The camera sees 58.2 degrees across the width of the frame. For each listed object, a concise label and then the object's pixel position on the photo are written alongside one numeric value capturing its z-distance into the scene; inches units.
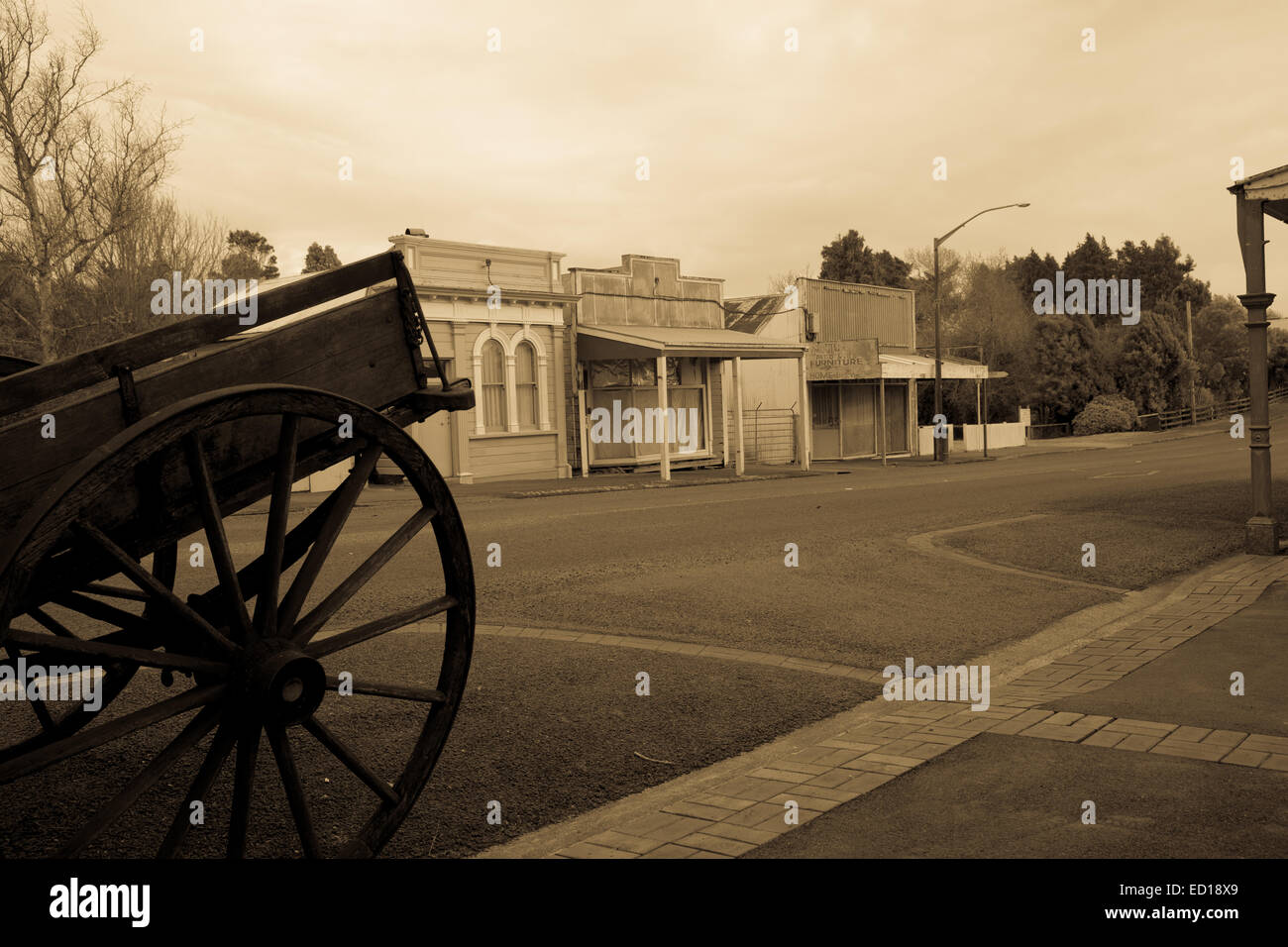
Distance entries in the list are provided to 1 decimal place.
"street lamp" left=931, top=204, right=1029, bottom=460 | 1386.8
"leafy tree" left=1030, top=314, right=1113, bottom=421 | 2030.0
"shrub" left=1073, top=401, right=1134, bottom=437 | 1972.2
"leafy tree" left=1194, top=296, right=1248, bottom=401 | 2576.3
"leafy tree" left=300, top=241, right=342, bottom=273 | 2300.7
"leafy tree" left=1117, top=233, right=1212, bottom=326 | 3506.4
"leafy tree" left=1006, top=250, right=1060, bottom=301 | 3415.4
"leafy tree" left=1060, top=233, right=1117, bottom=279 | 3607.3
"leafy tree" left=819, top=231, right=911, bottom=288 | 2539.4
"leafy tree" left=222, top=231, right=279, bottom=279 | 1624.0
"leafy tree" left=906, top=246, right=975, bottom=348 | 2645.2
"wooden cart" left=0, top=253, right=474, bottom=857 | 119.0
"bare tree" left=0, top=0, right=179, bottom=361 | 876.6
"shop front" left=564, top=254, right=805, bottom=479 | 1123.9
